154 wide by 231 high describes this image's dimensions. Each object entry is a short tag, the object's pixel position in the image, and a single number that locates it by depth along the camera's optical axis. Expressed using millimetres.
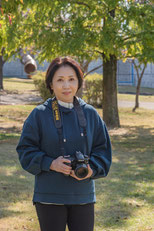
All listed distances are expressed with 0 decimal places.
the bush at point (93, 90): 17562
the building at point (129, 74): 33188
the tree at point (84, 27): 9812
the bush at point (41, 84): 18178
